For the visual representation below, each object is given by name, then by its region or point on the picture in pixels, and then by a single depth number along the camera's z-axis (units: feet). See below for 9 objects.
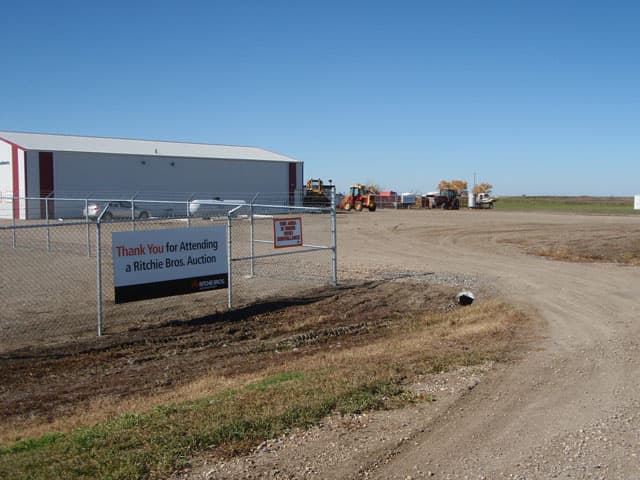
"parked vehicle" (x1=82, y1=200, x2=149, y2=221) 123.44
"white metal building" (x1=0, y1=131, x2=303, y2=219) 148.36
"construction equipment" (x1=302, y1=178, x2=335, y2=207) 196.95
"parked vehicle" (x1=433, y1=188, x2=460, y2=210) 230.27
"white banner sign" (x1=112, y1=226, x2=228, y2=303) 39.78
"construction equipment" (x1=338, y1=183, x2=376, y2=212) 200.64
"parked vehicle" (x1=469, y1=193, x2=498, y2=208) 245.45
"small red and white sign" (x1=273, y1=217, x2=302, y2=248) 53.78
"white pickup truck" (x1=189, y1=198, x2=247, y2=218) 139.13
